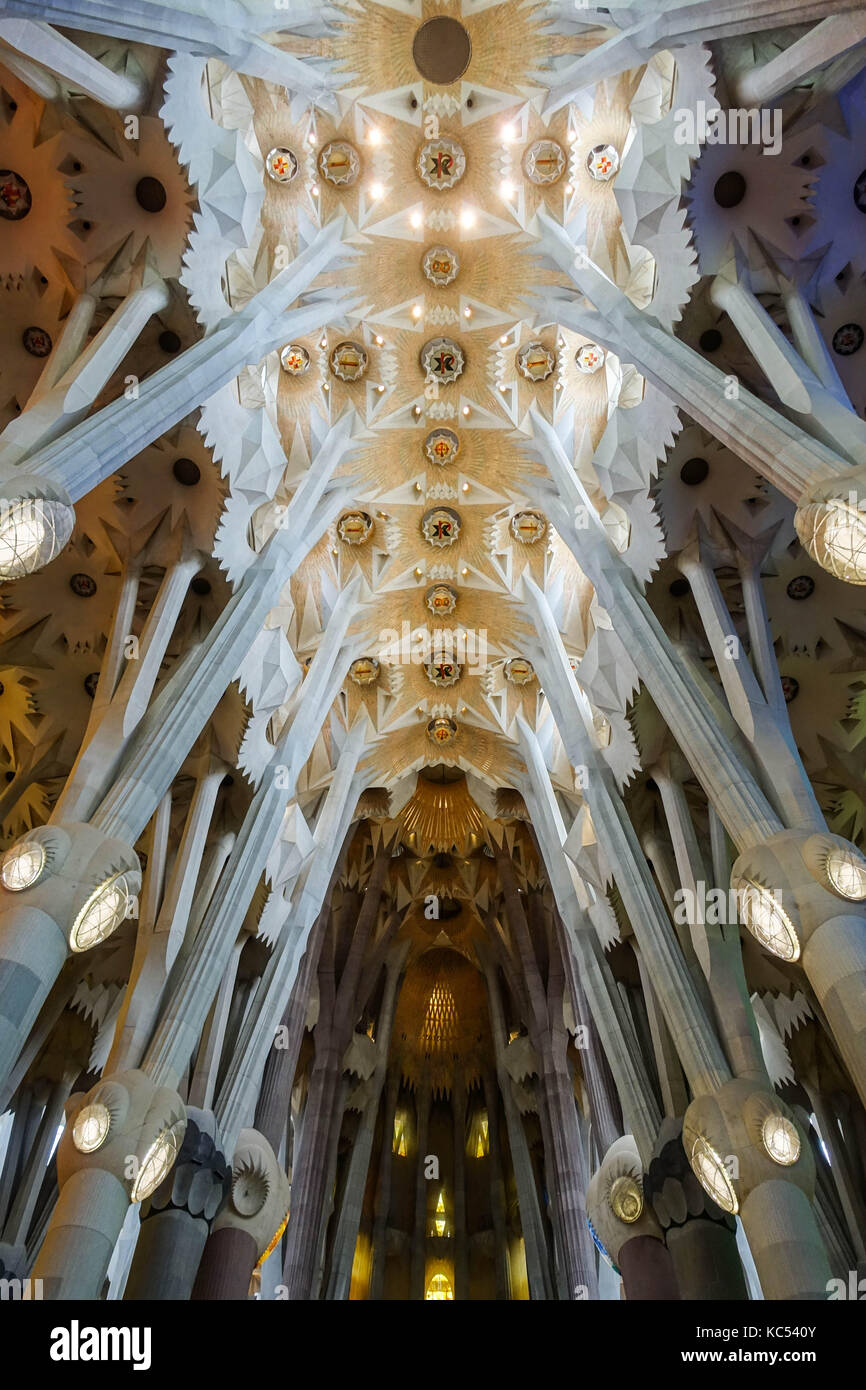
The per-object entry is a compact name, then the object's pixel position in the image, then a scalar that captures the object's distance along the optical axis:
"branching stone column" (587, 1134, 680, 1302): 12.85
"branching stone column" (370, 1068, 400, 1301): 22.44
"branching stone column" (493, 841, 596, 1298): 19.38
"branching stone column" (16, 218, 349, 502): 8.75
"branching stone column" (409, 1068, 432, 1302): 22.98
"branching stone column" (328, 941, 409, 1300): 20.34
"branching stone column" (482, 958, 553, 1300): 20.77
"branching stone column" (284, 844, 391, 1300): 18.88
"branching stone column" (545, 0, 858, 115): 9.60
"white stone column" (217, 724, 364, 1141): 13.73
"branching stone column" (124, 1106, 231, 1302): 11.54
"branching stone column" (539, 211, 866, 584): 7.77
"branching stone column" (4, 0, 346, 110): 8.75
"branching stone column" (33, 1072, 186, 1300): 8.76
